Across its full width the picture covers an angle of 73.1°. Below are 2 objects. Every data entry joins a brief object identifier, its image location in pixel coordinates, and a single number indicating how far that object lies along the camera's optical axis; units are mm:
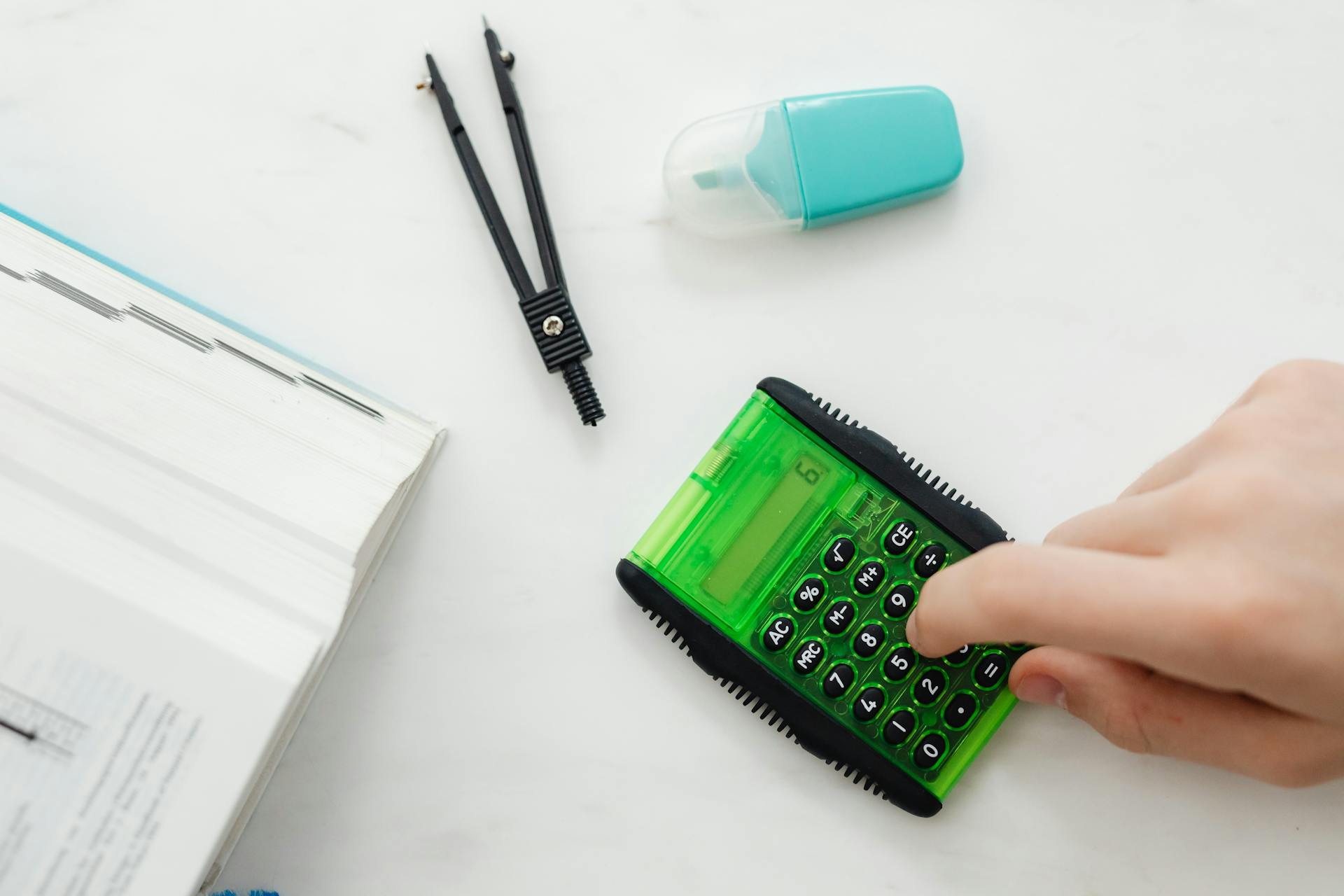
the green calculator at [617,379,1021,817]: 417
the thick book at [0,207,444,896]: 362
